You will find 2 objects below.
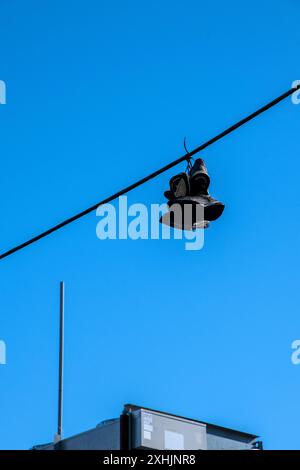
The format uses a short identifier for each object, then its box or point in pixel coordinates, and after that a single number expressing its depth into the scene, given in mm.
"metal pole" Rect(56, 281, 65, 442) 30469
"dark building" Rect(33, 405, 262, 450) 24469
